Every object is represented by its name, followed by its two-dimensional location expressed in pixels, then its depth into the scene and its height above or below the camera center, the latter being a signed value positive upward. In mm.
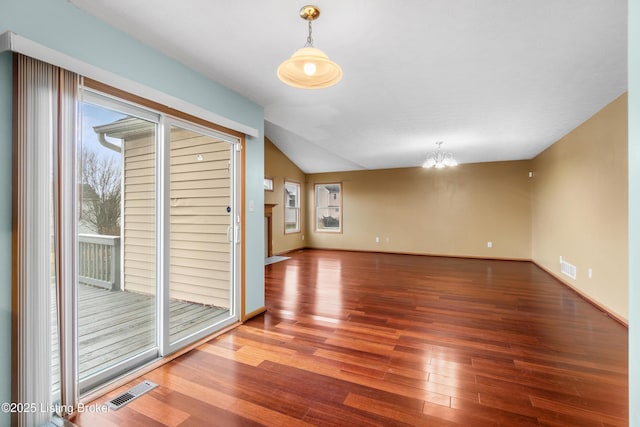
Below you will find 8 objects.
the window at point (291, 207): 8172 +133
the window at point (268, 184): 7211 +670
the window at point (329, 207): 8742 +141
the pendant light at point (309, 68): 1588 +798
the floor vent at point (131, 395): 1805 -1151
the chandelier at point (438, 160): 5504 +975
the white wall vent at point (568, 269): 4395 -867
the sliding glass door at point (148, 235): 2029 -197
